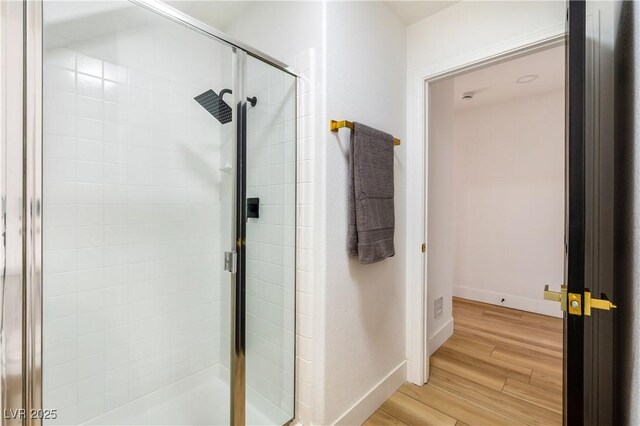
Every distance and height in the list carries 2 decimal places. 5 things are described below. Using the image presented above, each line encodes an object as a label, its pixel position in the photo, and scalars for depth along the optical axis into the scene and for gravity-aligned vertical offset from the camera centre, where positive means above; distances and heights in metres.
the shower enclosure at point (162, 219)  1.38 -0.03
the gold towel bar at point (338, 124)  1.41 +0.43
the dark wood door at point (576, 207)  0.79 +0.02
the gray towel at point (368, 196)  1.48 +0.09
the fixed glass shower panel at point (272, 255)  1.43 -0.21
